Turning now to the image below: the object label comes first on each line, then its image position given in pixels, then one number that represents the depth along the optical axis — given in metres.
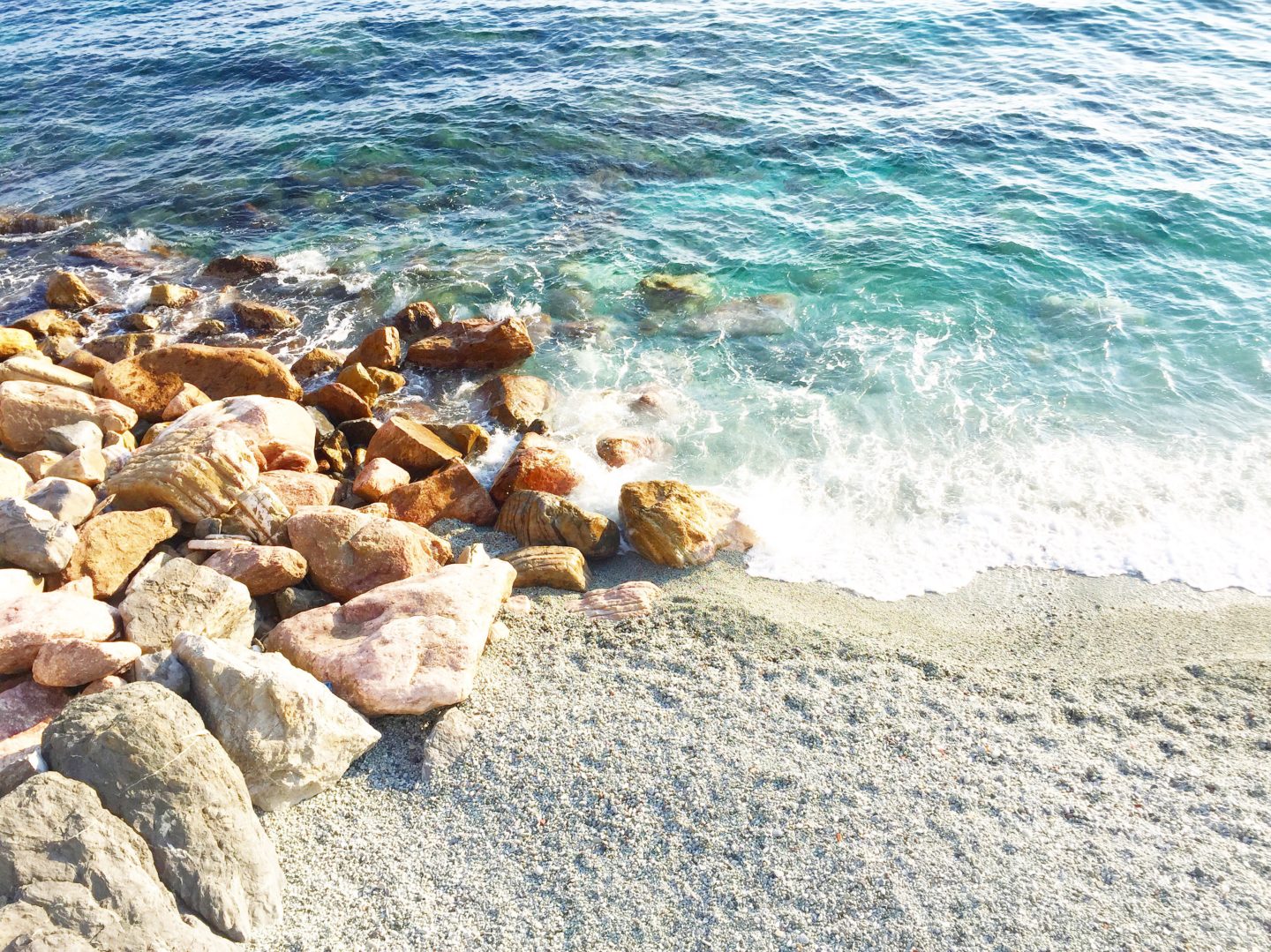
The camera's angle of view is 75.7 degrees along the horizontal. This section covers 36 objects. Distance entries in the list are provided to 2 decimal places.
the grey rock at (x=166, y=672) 5.23
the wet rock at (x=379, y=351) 11.60
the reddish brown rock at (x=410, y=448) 9.48
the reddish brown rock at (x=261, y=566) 6.88
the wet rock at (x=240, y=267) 14.03
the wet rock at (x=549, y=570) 7.66
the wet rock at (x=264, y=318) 12.67
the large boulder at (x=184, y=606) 5.98
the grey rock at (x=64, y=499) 7.45
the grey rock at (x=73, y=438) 8.73
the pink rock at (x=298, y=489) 8.34
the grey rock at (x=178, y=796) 4.42
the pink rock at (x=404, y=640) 5.89
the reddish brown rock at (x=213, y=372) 10.41
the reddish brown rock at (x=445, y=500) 8.72
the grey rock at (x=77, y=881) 3.86
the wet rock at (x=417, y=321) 12.44
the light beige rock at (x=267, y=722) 5.11
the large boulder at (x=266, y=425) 9.00
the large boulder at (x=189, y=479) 7.56
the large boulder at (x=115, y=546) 6.68
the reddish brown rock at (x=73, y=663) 5.48
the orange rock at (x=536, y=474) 9.13
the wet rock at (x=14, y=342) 11.12
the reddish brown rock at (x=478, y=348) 11.66
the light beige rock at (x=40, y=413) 8.97
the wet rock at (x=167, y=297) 13.25
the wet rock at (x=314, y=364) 11.52
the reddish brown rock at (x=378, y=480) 8.93
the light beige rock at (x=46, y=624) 5.60
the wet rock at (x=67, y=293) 13.19
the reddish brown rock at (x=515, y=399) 10.59
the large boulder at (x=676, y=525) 8.15
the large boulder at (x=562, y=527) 8.25
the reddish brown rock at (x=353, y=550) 7.14
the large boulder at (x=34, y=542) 6.51
